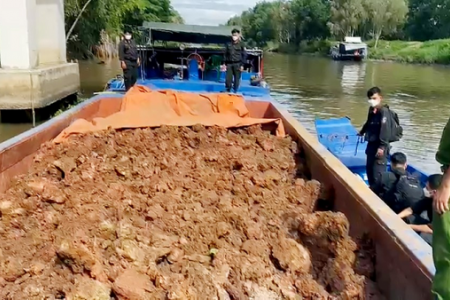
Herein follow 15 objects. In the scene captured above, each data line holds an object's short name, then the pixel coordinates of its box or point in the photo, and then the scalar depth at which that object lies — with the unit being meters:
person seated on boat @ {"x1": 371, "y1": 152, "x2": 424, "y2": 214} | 5.06
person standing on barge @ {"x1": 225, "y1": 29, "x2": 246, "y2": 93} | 10.43
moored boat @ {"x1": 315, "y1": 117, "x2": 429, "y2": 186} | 7.56
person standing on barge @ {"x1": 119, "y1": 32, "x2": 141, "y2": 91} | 10.71
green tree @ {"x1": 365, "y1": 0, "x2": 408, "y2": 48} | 58.88
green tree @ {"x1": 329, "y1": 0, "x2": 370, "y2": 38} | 60.53
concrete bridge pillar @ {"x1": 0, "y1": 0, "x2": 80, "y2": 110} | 11.33
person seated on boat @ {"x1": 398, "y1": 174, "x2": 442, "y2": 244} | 4.70
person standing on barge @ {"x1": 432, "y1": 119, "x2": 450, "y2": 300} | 2.26
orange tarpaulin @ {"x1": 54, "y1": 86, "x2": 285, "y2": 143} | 6.35
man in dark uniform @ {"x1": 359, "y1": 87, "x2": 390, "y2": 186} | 6.11
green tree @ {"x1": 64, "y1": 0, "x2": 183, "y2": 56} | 24.03
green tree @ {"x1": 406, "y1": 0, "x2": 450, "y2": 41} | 64.56
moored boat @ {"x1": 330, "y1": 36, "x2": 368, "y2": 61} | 48.88
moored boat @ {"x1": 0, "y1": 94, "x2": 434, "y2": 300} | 2.74
